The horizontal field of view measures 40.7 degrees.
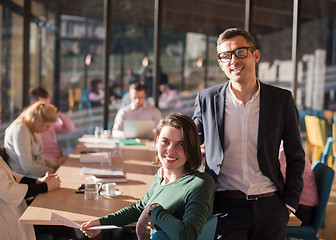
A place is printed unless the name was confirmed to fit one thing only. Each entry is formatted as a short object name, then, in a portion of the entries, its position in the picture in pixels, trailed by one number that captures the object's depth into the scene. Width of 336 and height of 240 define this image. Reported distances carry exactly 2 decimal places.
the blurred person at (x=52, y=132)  5.41
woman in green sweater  2.00
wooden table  2.50
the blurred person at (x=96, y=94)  7.45
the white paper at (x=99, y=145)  5.03
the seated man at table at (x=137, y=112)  6.52
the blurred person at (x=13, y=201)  2.80
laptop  5.77
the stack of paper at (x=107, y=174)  3.27
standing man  2.32
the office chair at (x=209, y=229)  2.01
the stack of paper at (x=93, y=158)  4.21
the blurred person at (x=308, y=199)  3.28
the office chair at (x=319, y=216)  3.27
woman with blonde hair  4.25
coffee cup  2.94
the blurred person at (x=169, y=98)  7.50
